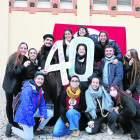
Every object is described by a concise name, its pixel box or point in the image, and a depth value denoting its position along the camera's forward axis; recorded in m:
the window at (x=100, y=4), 7.97
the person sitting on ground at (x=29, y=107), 2.59
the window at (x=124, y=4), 8.07
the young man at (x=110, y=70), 3.16
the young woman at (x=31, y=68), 2.99
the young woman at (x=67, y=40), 3.47
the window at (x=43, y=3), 7.80
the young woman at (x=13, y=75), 2.84
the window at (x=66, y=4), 7.86
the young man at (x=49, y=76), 3.31
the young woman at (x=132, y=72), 3.20
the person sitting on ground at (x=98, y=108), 2.90
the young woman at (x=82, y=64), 3.25
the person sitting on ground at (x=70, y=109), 2.83
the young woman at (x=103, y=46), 3.50
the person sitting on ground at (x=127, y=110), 2.68
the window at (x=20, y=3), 7.68
